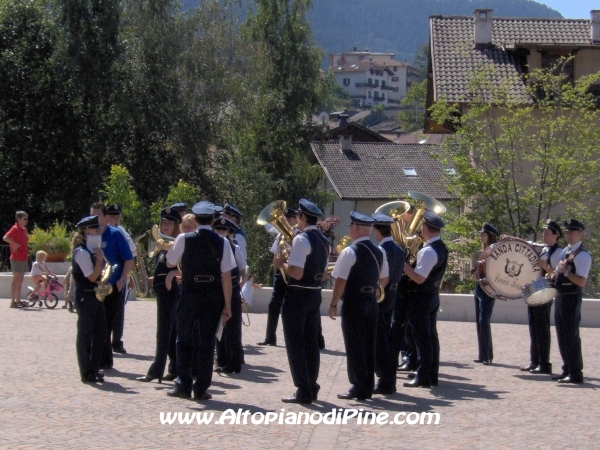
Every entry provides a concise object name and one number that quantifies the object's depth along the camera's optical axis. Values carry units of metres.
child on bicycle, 18.80
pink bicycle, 18.72
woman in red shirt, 18.66
